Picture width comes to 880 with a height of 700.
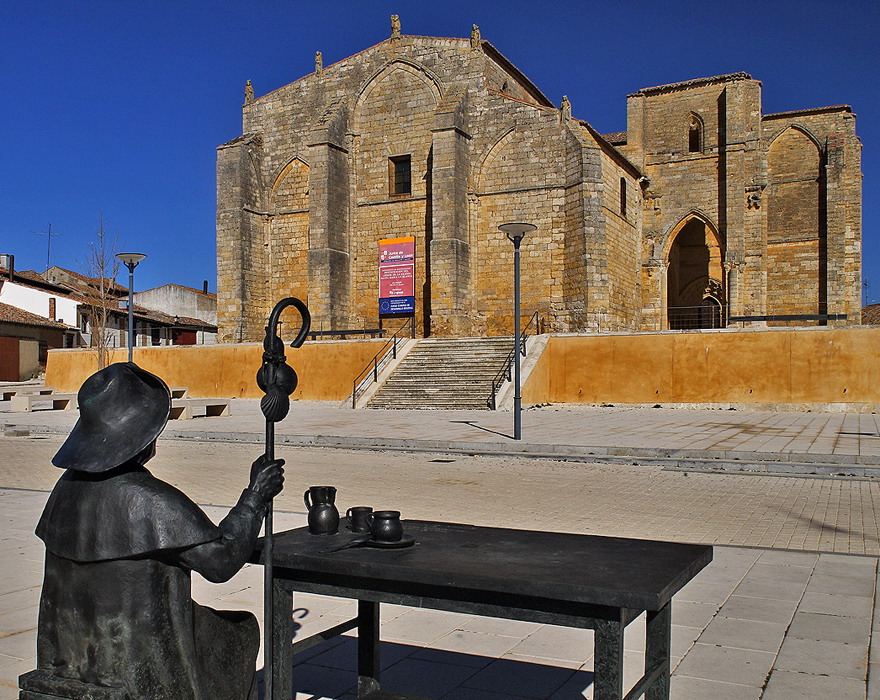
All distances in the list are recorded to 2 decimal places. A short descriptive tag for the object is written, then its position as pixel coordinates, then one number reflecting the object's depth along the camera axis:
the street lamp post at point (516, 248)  14.10
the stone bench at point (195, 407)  20.42
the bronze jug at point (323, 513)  3.37
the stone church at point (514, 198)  28.25
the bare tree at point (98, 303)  39.19
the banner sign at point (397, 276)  29.92
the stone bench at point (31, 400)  23.64
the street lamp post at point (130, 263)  20.55
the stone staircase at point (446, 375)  22.38
